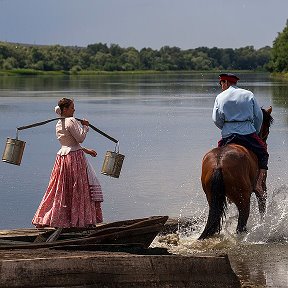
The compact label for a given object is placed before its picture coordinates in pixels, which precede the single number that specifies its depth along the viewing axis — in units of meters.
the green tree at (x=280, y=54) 107.81
